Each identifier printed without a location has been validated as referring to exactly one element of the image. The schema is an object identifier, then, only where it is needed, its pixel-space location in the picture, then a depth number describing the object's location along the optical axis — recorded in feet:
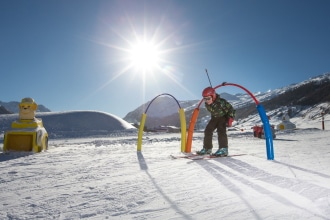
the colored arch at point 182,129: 23.81
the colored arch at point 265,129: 17.35
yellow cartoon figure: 23.25
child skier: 20.25
